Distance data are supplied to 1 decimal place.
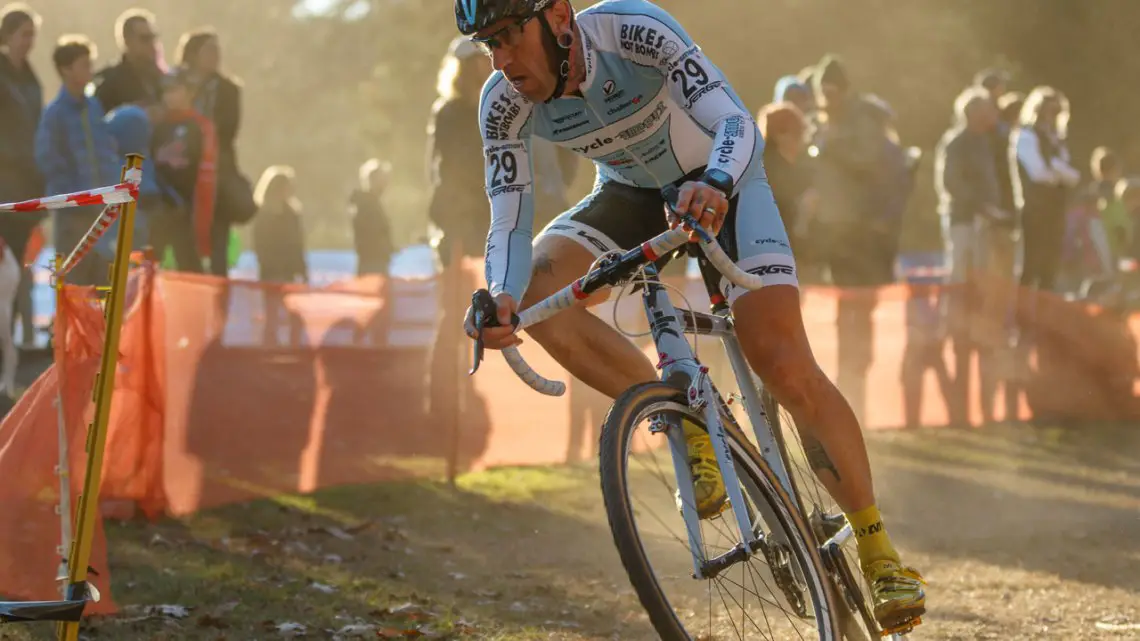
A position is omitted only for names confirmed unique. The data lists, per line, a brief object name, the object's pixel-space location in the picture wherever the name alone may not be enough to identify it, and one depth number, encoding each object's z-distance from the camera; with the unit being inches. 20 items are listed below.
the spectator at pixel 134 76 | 826.2
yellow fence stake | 353.4
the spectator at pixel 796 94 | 970.7
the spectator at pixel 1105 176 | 1376.7
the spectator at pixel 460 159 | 762.8
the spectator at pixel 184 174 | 822.5
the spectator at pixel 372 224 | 1229.1
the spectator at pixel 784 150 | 800.9
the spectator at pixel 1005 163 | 1098.1
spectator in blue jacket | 754.2
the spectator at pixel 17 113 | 788.0
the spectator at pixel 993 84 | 1117.7
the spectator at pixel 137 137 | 773.9
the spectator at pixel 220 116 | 857.5
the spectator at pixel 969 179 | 1059.9
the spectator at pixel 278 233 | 1146.7
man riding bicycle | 370.0
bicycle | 310.5
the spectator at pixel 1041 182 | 1048.2
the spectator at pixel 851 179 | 978.7
